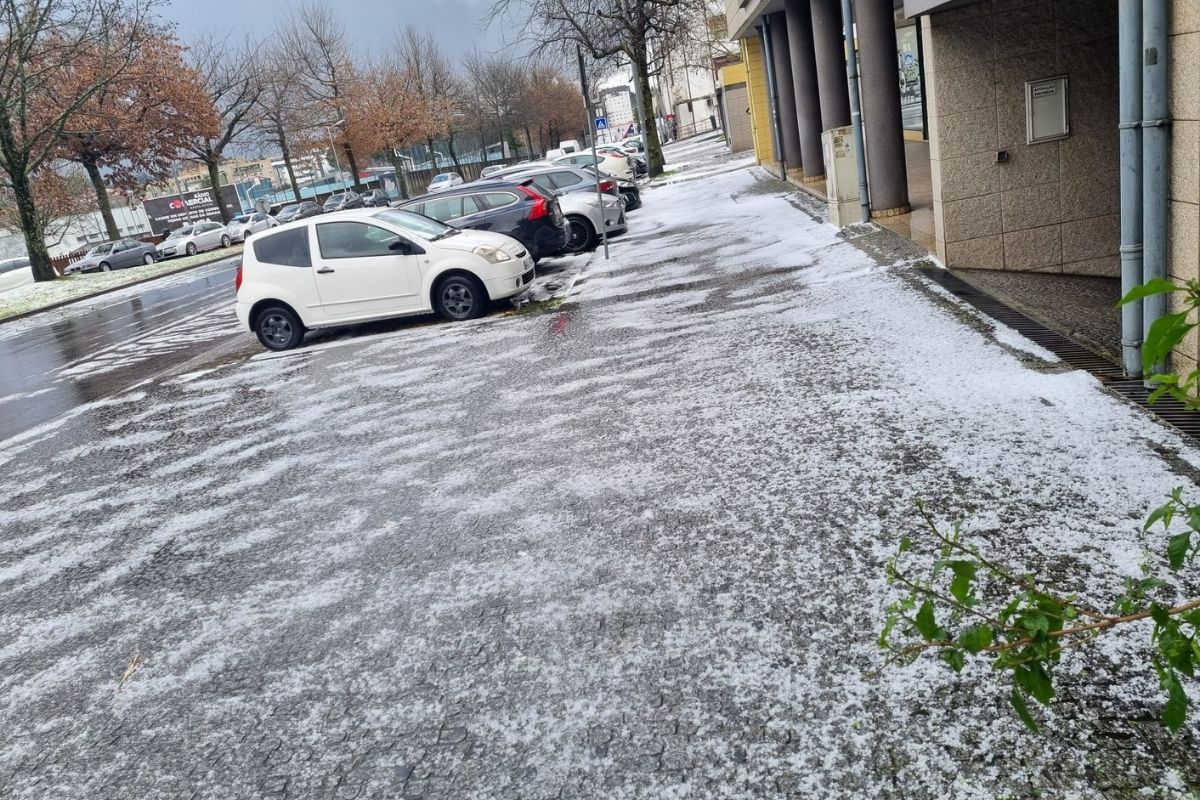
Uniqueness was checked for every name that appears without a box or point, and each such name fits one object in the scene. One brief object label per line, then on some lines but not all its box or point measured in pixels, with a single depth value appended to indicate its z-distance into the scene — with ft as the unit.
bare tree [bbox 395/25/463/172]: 216.74
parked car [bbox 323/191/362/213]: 168.72
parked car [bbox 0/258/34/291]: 133.61
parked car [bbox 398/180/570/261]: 48.67
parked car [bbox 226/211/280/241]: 147.33
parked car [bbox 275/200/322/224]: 159.94
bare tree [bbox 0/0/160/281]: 96.48
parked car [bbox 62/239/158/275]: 134.82
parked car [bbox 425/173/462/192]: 169.78
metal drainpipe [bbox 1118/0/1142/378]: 17.19
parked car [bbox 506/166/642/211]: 60.90
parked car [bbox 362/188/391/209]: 169.33
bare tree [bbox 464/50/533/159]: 249.14
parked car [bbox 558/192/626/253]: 55.26
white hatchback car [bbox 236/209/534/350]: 36.94
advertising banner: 168.35
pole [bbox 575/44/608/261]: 45.16
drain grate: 16.10
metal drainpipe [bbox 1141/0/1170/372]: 16.43
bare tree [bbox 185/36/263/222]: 162.20
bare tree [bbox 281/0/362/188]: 203.00
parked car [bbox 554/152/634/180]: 86.48
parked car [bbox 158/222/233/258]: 139.23
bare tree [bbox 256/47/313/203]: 188.34
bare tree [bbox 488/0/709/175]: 99.86
